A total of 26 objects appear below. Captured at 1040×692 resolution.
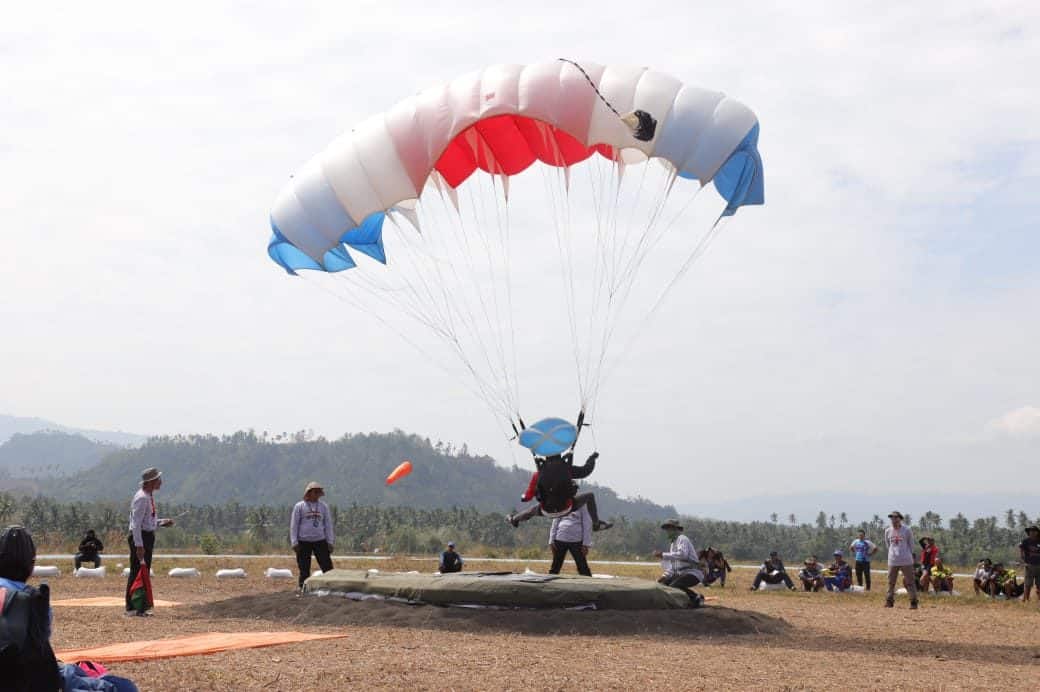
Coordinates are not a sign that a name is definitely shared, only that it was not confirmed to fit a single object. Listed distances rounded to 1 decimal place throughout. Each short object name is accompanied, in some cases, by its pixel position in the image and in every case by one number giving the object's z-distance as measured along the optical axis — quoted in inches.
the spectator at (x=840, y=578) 885.8
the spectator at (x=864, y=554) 888.3
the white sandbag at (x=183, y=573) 882.0
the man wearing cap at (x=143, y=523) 519.8
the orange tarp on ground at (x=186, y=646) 355.6
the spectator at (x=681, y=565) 540.4
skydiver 540.4
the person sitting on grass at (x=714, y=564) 912.9
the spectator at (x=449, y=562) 797.9
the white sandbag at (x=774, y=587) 889.5
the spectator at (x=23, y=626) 202.7
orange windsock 817.5
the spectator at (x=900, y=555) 666.8
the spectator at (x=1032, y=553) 723.4
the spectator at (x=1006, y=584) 789.2
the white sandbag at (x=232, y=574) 893.2
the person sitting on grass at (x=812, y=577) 879.7
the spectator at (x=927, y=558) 850.1
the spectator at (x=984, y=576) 814.5
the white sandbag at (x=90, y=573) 867.4
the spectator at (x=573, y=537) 585.0
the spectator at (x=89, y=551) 925.8
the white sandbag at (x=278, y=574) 895.1
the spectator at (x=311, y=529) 581.6
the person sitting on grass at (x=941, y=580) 834.8
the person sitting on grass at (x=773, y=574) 902.4
